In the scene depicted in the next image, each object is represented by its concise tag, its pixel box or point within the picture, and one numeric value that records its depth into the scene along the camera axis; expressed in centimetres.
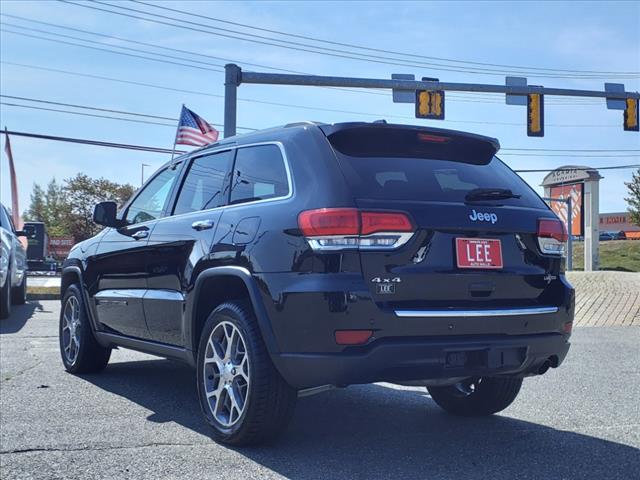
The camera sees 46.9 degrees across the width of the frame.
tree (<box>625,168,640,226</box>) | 4462
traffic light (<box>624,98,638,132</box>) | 2086
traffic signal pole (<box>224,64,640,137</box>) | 1627
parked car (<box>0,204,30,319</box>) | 1111
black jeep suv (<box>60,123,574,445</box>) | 376
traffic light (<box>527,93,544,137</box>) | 1978
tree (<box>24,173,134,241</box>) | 5978
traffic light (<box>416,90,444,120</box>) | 1866
